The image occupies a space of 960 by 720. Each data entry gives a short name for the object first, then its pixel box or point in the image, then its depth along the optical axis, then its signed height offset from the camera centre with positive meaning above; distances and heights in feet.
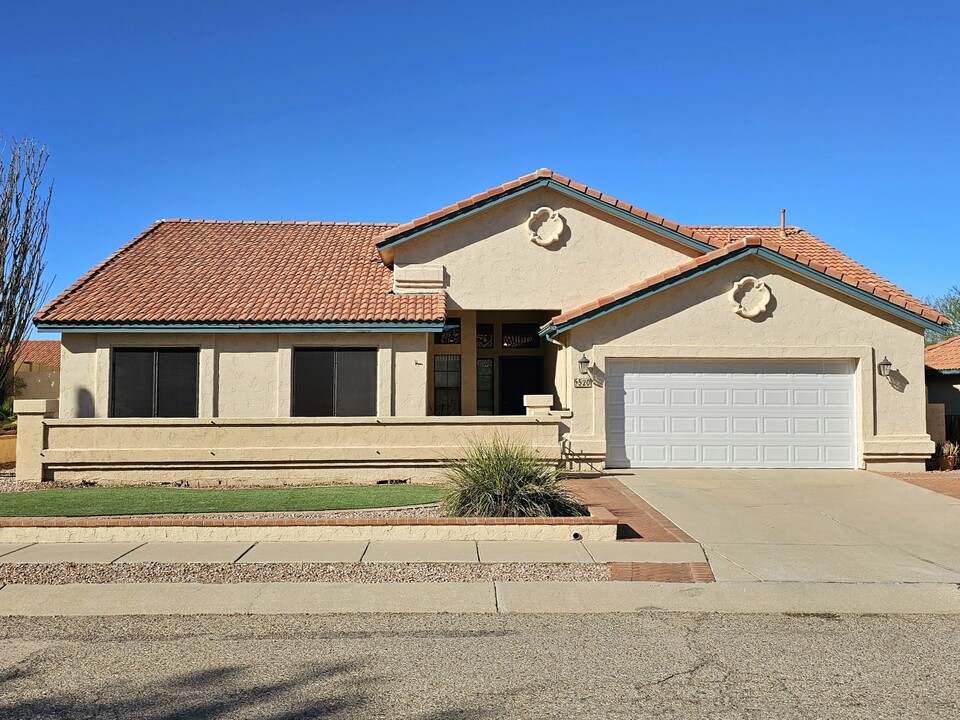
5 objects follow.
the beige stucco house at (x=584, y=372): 54.75 +1.64
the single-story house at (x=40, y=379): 127.97 +2.37
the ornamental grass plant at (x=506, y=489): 37.78 -4.43
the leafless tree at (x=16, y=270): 66.23 +10.08
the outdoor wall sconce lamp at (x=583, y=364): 57.62 +2.20
